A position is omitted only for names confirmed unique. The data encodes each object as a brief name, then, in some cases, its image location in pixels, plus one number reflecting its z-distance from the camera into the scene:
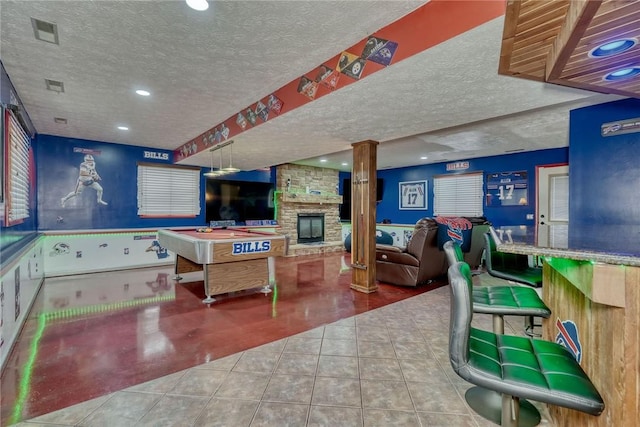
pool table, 3.61
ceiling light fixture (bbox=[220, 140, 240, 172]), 4.49
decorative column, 4.34
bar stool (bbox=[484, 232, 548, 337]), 2.67
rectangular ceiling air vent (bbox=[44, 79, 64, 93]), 3.02
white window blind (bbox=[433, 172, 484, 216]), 7.22
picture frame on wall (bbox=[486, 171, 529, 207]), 6.41
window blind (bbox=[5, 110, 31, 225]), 2.90
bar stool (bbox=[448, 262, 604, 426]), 1.04
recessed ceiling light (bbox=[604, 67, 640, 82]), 1.71
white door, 5.79
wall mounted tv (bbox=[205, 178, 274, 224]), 7.07
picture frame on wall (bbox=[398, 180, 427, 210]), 8.43
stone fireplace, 8.02
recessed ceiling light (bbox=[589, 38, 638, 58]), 1.39
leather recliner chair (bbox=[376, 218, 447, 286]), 4.47
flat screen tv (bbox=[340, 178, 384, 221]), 9.27
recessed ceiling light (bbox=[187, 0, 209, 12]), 1.80
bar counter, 1.03
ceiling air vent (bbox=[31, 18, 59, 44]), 2.08
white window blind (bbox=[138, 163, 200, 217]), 6.35
